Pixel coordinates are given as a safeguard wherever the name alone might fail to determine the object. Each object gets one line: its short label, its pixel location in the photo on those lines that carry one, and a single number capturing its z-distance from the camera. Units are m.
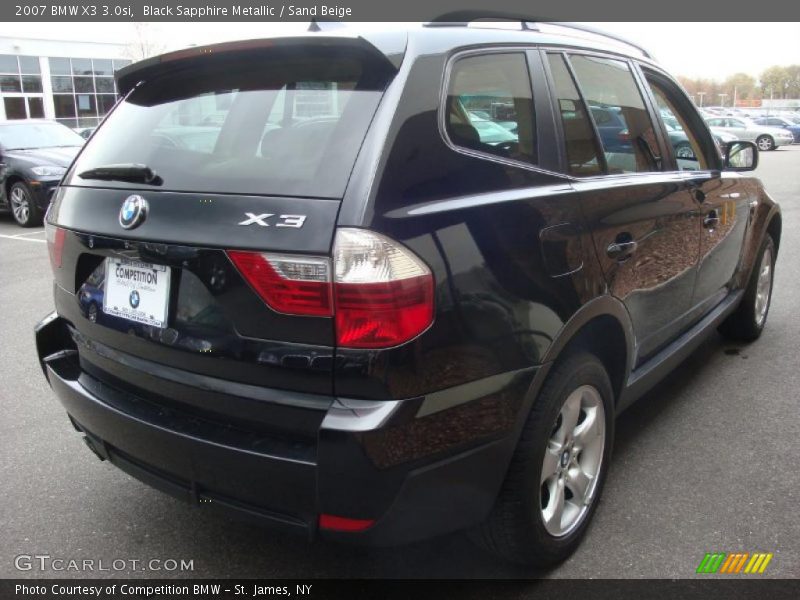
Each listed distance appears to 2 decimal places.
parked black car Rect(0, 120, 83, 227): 10.43
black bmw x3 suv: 1.79
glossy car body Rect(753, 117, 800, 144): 35.72
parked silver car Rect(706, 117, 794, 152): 30.45
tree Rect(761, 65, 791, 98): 107.56
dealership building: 35.06
